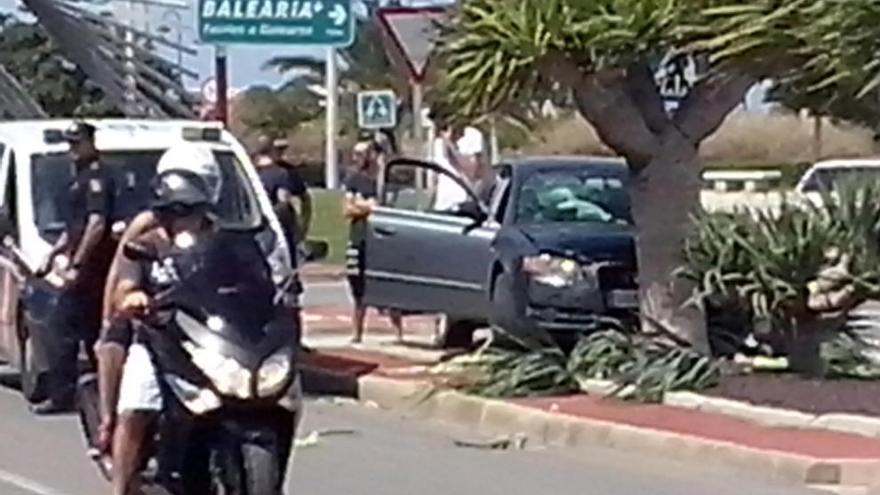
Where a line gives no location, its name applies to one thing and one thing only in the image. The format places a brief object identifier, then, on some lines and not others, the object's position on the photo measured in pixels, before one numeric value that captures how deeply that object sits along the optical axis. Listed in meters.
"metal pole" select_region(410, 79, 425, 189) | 21.85
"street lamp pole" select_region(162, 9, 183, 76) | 26.78
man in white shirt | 20.73
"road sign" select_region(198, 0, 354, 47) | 24.05
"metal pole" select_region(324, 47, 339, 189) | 35.92
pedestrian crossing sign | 27.78
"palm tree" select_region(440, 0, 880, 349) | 15.16
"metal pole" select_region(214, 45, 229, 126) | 23.90
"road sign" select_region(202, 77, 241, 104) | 28.50
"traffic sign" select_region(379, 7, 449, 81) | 21.30
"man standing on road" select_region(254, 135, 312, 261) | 18.33
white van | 16.41
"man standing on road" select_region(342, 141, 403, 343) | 20.41
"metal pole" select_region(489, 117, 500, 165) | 21.49
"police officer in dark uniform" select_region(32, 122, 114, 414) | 14.19
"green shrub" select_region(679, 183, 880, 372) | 15.83
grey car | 17.97
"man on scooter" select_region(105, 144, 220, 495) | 9.48
